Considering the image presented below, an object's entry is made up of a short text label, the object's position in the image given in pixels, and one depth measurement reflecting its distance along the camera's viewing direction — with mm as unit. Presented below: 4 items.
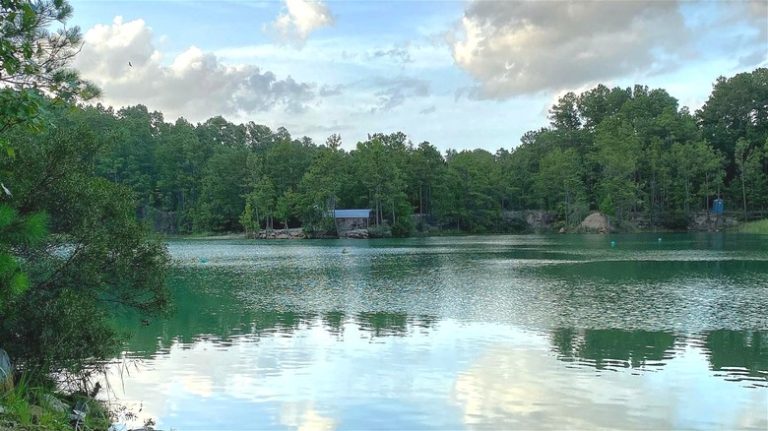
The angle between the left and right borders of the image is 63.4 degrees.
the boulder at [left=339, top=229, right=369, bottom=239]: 75500
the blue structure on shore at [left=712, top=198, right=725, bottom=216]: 79375
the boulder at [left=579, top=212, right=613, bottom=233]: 78312
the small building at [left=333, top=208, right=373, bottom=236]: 78062
